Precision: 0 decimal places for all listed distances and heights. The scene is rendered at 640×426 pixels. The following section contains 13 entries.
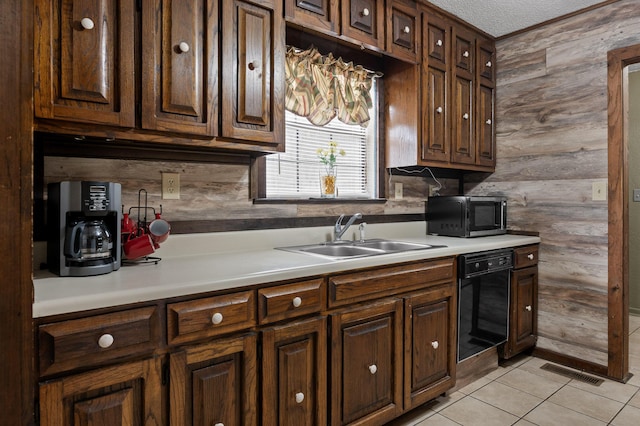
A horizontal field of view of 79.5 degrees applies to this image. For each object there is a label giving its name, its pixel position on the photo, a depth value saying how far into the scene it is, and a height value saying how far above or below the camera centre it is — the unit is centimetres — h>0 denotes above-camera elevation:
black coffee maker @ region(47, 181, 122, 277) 129 -6
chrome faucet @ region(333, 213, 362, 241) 233 -12
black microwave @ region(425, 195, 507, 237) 271 -7
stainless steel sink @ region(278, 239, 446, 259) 215 -24
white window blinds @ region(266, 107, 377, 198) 233 +30
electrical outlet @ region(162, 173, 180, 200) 180 +10
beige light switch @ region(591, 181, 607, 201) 254 +10
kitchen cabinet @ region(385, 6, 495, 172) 252 +73
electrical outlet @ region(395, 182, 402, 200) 280 +12
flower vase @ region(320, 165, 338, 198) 246 +14
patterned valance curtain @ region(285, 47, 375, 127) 227 +75
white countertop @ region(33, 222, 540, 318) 109 -23
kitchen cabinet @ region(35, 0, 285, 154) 126 +51
